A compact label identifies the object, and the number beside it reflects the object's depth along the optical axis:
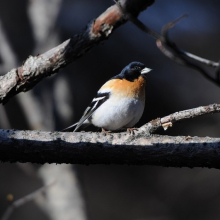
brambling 9.49
